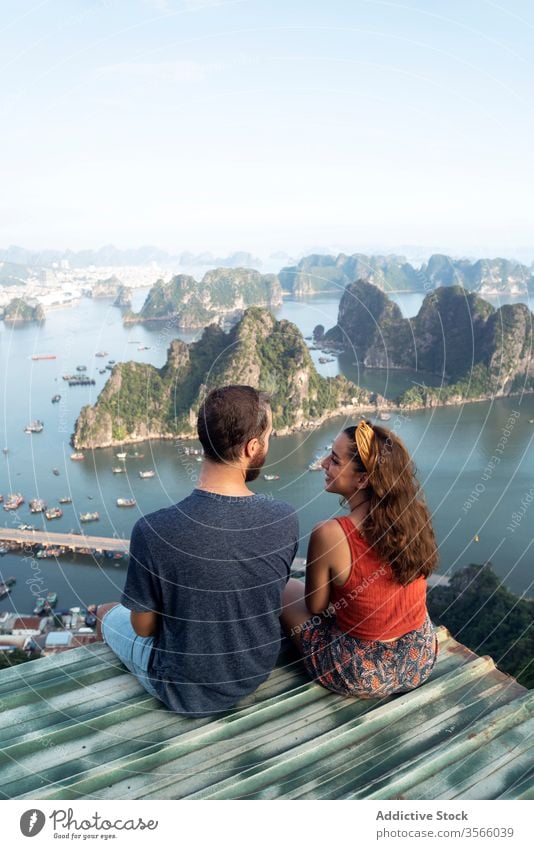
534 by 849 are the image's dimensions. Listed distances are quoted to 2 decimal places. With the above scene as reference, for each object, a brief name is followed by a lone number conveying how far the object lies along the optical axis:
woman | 1.03
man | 0.94
